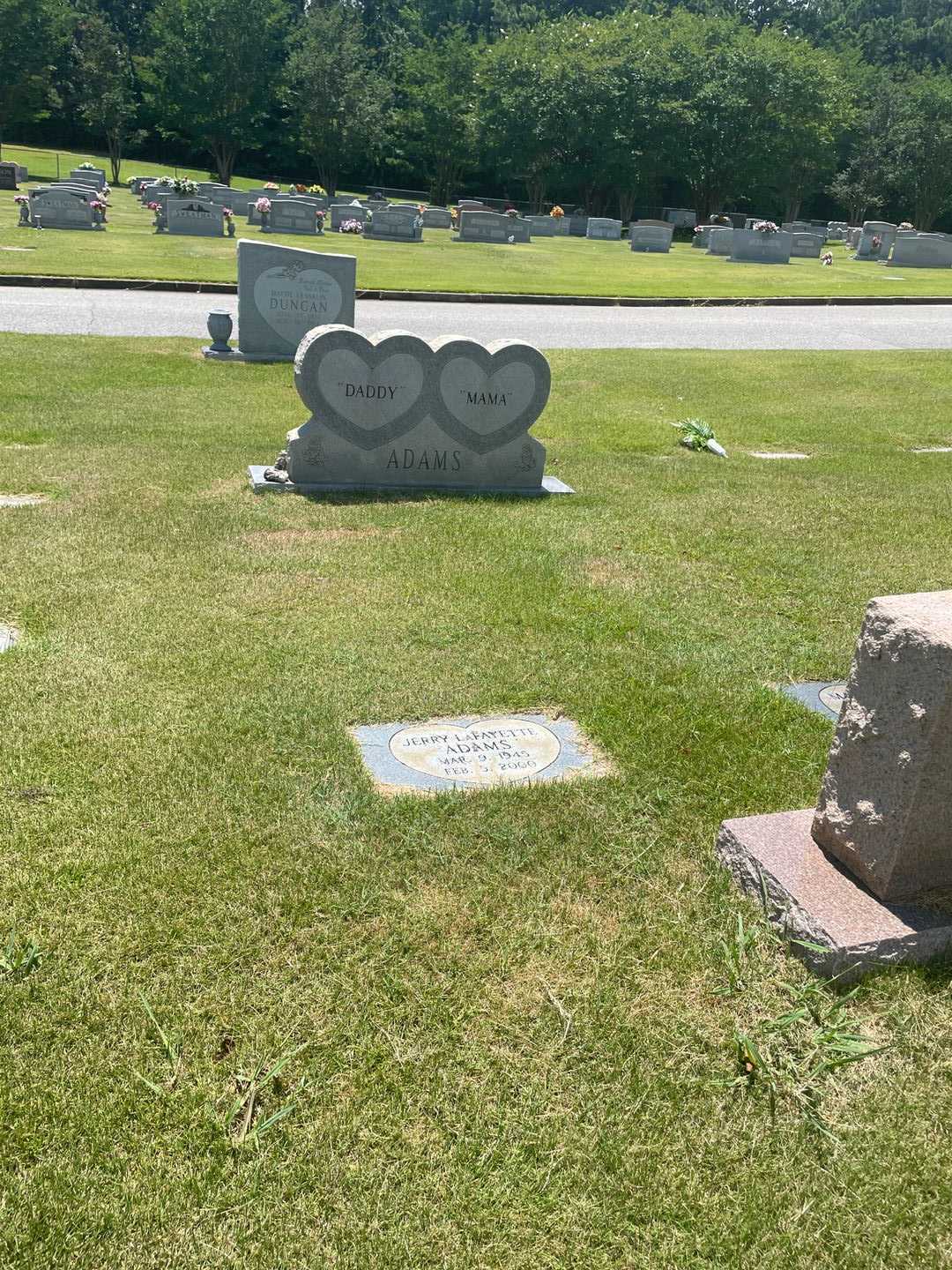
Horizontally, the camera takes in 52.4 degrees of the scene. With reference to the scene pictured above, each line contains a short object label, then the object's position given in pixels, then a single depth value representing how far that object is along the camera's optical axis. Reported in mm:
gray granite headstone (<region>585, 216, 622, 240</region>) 46594
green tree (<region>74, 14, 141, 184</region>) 51094
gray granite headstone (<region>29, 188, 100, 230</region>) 29859
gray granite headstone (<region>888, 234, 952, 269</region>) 37812
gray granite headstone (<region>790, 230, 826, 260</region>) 41406
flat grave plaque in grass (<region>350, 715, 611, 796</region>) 4129
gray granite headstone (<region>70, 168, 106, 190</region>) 43844
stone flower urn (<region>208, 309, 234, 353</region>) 13734
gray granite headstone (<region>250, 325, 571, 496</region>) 7898
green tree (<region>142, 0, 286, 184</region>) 54469
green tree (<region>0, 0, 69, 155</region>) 50281
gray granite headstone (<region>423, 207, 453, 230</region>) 44219
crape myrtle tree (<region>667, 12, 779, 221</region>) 51719
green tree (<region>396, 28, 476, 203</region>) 56406
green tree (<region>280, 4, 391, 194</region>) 55094
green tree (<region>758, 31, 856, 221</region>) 51750
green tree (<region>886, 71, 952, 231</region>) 57094
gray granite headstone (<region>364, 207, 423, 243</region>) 36594
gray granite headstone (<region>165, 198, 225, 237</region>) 31453
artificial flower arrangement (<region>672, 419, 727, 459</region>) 10336
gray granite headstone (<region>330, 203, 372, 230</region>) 38531
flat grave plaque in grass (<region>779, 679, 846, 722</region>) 4883
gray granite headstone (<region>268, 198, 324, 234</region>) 34406
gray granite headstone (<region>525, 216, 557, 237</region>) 46312
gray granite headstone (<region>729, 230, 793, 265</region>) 38156
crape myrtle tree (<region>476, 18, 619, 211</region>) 52625
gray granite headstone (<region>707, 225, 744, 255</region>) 40719
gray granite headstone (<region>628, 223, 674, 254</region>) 39969
